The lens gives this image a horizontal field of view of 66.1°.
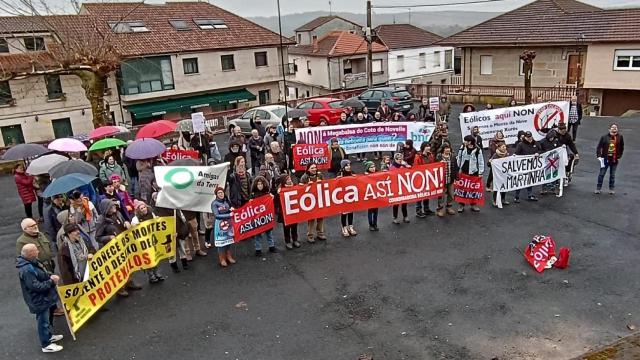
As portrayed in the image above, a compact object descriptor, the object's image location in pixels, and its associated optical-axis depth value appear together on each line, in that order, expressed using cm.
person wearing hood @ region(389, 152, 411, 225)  1120
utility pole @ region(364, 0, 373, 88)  3111
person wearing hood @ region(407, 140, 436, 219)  1154
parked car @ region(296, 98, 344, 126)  2313
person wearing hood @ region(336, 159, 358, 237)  1089
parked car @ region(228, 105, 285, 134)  2275
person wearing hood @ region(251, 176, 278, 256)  1002
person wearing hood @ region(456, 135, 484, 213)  1147
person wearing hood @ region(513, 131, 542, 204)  1202
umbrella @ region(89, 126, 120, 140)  1459
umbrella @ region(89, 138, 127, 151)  1246
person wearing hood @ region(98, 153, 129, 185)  1174
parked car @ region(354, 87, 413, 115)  2515
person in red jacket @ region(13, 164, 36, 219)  1234
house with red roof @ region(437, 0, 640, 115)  2948
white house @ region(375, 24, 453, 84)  5641
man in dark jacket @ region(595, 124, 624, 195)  1220
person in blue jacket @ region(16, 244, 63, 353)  675
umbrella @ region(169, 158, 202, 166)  1047
